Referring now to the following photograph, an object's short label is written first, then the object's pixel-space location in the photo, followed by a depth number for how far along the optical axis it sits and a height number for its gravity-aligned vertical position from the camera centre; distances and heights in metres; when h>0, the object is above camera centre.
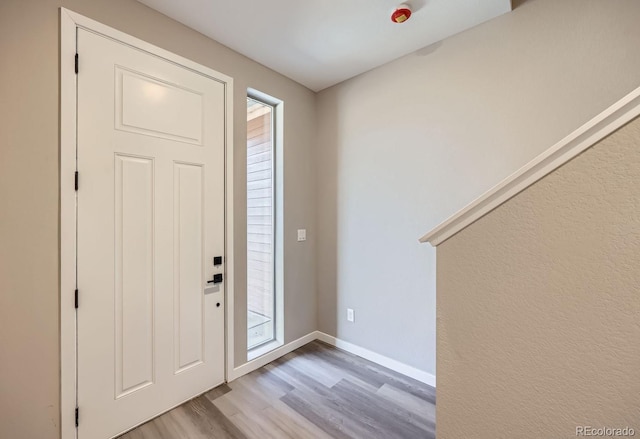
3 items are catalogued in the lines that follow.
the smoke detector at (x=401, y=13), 1.64 +1.30
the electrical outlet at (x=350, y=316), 2.57 -0.92
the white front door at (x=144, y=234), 1.48 -0.08
